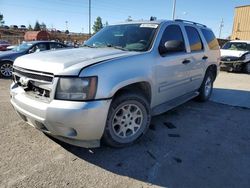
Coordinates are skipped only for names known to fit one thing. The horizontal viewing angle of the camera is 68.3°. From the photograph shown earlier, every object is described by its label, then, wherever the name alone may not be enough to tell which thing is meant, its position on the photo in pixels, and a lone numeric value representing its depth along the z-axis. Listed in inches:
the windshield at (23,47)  288.6
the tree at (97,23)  2379.4
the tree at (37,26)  2598.6
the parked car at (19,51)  270.4
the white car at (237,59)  378.3
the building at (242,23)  770.5
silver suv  84.8
